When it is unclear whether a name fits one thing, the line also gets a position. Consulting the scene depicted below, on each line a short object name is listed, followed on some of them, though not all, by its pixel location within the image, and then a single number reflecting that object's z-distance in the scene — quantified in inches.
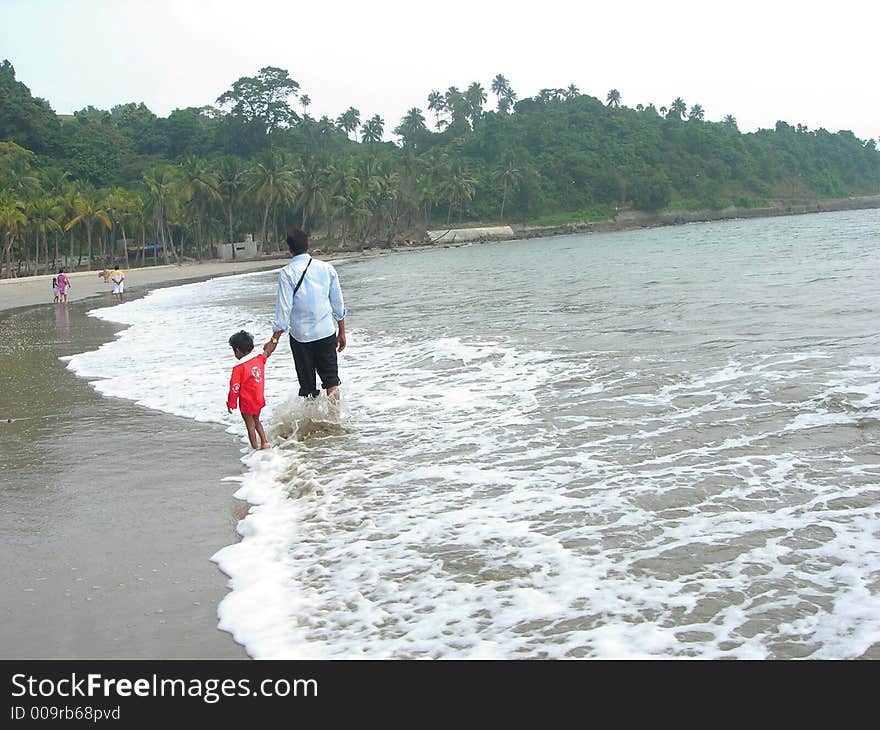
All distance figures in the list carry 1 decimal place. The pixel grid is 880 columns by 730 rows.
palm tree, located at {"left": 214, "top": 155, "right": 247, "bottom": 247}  2997.0
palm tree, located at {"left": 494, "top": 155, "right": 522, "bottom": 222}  4331.0
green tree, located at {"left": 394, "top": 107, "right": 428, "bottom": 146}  5349.4
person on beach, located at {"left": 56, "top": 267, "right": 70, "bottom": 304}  1083.2
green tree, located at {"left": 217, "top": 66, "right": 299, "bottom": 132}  4559.5
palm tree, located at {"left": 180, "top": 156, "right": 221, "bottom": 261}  2815.0
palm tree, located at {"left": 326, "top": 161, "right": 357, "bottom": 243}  3277.6
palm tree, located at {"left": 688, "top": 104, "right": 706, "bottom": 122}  6063.0
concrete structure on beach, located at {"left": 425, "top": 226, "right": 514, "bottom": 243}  3929.1
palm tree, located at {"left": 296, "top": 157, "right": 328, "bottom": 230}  3191.4
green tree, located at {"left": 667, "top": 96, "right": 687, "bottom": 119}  5969.5
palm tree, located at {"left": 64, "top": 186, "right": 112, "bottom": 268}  2471.7
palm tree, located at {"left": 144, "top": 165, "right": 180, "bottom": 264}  2741.1
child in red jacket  251.4
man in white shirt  265.6
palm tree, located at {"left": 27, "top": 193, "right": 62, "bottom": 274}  2340.1
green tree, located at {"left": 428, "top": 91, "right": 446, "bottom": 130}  5620.1
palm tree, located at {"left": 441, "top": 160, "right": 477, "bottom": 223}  3993.6
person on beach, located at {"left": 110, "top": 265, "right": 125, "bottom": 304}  1143.8
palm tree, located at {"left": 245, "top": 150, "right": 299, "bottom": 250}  2970.0
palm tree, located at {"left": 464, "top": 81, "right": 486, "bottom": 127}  5585.6
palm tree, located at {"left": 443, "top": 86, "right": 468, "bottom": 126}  5556.1
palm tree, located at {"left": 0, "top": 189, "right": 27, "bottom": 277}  2174.8
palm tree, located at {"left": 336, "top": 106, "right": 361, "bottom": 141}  5393.7
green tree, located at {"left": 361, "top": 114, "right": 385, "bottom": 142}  5310.0
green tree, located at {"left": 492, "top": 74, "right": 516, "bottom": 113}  5920.3
